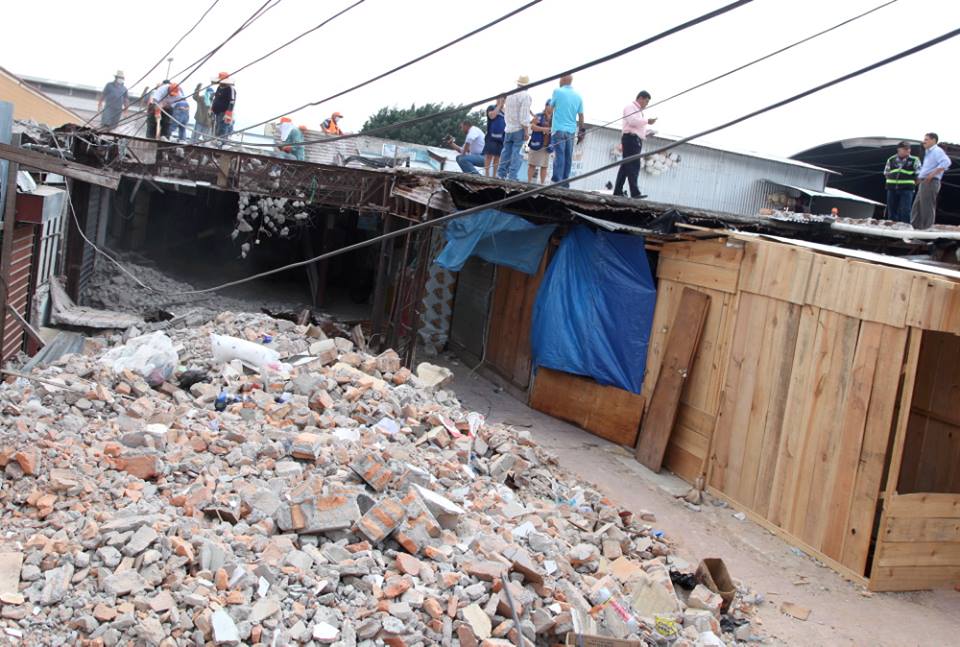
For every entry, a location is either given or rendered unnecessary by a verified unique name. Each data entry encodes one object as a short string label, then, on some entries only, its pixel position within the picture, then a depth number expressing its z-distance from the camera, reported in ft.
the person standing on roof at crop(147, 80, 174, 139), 57.20
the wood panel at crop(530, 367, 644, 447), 39.42
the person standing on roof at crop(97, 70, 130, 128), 60.64
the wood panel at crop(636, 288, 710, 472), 36.04
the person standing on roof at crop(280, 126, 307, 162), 62.13
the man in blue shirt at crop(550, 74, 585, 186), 43.24
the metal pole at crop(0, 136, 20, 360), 24.27
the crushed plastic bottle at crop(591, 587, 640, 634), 19.87
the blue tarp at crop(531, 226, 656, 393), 39.96
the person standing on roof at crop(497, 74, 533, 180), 44.16
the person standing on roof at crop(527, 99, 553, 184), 44.60
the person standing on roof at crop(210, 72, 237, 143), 56.34
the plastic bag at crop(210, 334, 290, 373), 31.55
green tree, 131.23
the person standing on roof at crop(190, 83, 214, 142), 59.00
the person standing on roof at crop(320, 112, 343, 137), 68.90
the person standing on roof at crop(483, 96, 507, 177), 46.03
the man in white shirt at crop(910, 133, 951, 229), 42.39
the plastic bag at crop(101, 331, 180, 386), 29.53
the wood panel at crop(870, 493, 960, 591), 26.23
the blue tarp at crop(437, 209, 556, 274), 42.96
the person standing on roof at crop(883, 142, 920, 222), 47.83
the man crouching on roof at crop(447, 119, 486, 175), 51.46
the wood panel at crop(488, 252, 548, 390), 46.42
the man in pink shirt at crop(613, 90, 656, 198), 41.55
